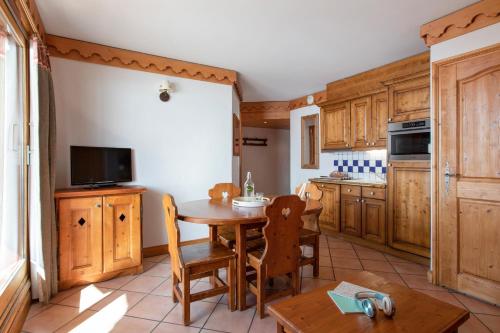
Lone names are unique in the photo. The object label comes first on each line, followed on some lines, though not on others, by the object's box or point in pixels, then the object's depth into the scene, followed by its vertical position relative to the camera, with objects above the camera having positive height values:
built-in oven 2.79 +0.26
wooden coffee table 1.09 -0.70
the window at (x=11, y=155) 1.79 +0.09
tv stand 2.35 -0.66
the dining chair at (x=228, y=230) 2.31 -0.66
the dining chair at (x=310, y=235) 2.50 -0.69
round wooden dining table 1.80 -0.38
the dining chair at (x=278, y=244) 1.88 -0.61
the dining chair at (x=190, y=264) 1.85 -0.74
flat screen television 2.56 +0.01
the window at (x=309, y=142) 4.99 +0.45
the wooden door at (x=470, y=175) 2.08 -0.10
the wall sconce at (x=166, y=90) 3.17 +0.95
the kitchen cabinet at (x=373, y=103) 2.90 +0.80
